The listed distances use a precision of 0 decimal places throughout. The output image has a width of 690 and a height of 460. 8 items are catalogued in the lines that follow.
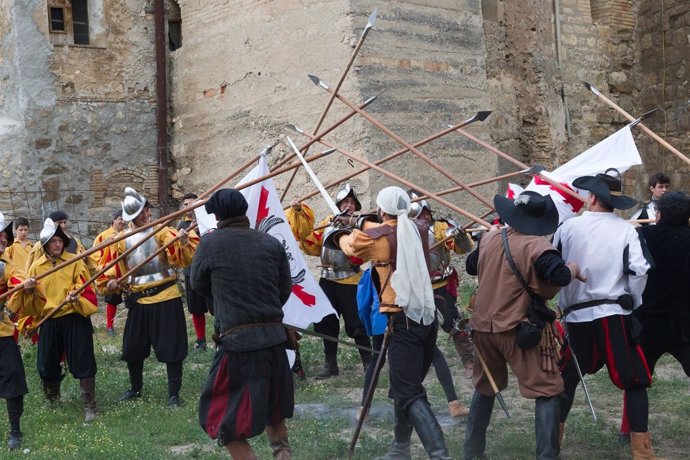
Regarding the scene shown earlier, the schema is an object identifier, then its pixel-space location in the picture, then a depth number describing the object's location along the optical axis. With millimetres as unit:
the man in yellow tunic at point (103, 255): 8891
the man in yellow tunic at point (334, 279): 8797
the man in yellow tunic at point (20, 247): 10555
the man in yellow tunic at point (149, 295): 8164
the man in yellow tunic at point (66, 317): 7836
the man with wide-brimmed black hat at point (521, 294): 5621
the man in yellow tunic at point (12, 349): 7117
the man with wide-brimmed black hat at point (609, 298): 5879
